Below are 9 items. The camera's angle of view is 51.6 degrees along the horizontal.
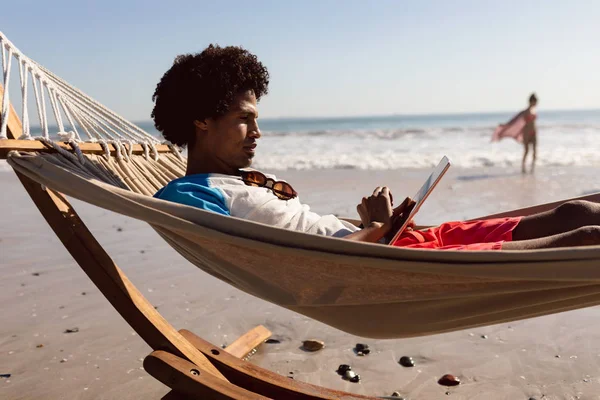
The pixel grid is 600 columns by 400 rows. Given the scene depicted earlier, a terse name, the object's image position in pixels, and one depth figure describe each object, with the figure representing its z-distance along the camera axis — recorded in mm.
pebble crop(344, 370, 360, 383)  2178
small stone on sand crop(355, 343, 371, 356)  2381
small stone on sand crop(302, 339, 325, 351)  2432
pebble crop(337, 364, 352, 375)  2223
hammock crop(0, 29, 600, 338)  1281
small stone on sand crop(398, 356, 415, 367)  2270
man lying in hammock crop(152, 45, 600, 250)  1675
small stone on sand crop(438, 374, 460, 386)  2117
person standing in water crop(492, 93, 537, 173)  9336
